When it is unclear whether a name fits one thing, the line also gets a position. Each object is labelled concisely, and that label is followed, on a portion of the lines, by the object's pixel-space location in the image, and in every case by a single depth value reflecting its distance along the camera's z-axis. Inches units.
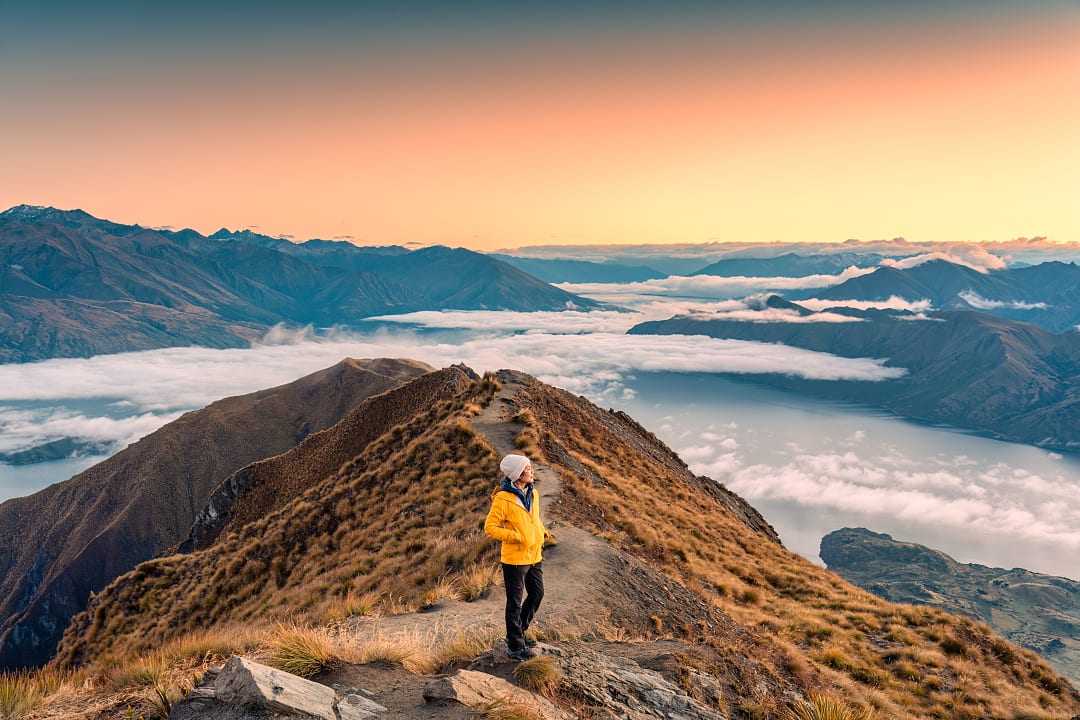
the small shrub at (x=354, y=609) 481.4
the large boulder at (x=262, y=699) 253.8
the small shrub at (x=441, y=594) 532.1
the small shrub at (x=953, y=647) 676.7
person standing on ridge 357.4
